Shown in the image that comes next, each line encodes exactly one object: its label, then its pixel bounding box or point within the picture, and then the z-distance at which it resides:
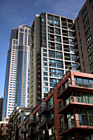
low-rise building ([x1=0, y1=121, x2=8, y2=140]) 106.95
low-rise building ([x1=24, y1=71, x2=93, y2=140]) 34.50
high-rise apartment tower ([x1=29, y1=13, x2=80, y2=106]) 95.00
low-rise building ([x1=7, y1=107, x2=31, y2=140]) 73.45
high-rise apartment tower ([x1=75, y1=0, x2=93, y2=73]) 59.22
